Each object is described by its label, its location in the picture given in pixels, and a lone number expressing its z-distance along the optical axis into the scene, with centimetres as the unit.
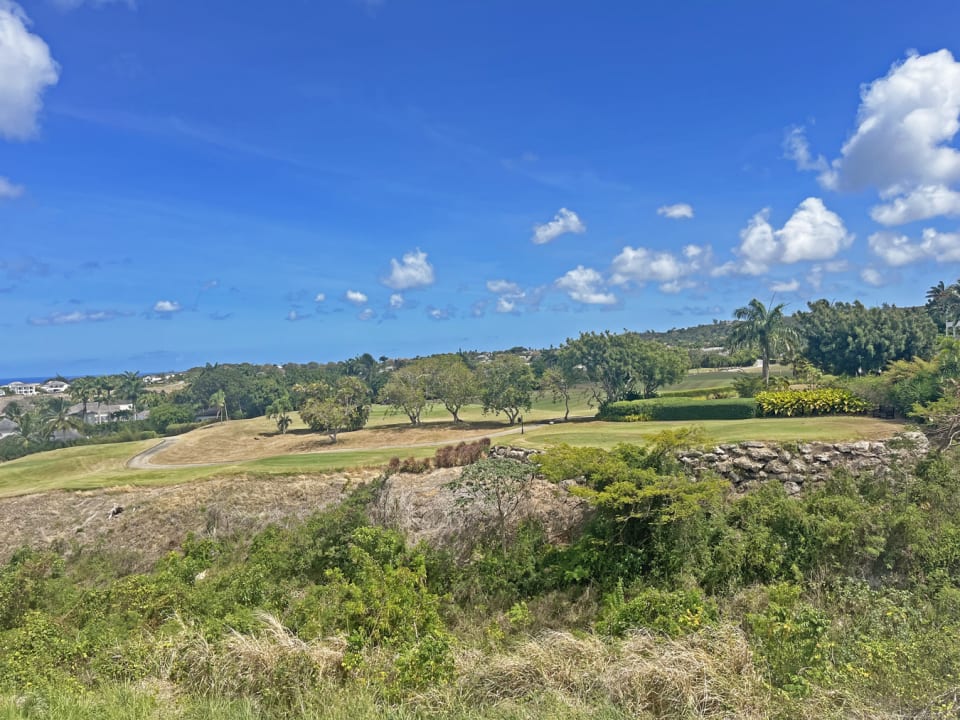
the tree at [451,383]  5175
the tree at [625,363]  4506
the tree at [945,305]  5400
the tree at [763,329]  3803
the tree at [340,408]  5003
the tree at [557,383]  4841
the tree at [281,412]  6112
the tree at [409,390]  5284
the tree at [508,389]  4888
